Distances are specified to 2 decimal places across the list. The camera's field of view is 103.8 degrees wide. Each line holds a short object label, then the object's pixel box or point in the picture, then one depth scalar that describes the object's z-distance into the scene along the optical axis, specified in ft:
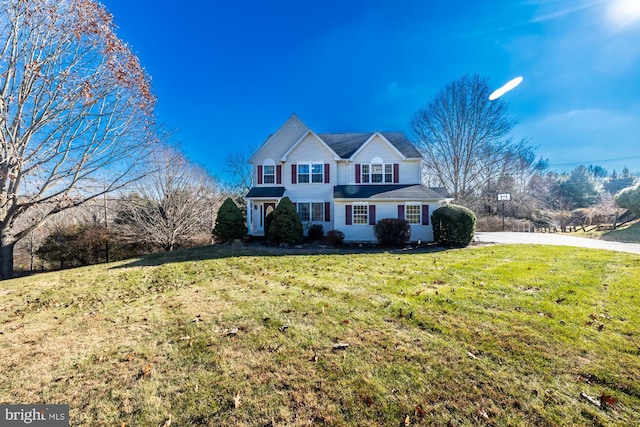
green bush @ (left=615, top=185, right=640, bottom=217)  64.44
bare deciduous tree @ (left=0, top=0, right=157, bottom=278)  26.99
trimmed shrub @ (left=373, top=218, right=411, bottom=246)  47.93
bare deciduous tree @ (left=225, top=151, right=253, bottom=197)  105.40
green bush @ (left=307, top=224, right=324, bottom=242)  56.98
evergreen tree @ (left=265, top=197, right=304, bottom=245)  49.67
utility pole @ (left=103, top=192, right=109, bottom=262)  46.32
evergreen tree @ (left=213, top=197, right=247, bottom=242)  51.88
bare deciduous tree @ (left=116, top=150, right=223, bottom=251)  49.12
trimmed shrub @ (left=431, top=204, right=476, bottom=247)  45.65
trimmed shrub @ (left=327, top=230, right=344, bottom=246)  50.78
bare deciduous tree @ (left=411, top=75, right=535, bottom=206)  85.05
